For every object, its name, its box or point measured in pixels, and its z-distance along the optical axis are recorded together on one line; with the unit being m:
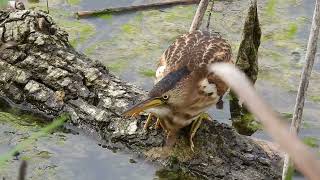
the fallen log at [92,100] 7.42
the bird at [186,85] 6.46
